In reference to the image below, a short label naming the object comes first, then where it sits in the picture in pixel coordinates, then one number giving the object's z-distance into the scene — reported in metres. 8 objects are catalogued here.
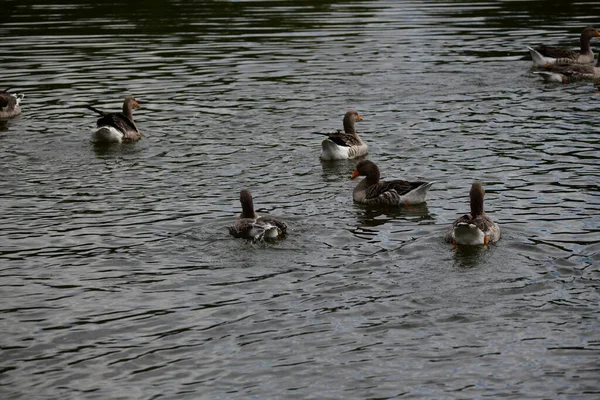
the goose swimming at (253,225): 15.58
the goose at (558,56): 29.39
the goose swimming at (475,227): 14.99
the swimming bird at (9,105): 25.41
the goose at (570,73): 28.03
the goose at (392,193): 17.75
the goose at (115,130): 22.88
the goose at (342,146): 21.11
